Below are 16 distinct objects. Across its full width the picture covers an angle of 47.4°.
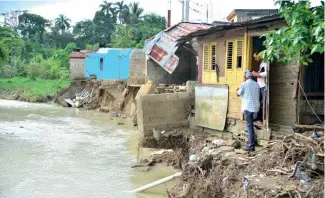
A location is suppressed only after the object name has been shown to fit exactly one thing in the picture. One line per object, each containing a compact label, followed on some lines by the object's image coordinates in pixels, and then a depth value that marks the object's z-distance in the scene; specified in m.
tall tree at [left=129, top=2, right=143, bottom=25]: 52.42
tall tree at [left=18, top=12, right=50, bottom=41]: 54.88
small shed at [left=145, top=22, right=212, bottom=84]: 15.66
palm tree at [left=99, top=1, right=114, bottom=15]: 55.19
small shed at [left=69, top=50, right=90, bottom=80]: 30.75
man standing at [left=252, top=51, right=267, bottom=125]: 8.52
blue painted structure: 24.52
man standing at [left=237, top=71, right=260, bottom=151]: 8.06
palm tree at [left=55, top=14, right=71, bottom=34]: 56.47
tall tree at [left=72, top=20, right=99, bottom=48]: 50.89
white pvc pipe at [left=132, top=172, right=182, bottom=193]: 8.70
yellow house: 8.35
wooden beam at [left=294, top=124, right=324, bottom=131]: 6.96
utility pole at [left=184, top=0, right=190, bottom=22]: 22.73
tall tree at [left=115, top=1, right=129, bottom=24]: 54.62
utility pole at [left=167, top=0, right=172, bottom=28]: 21.63
